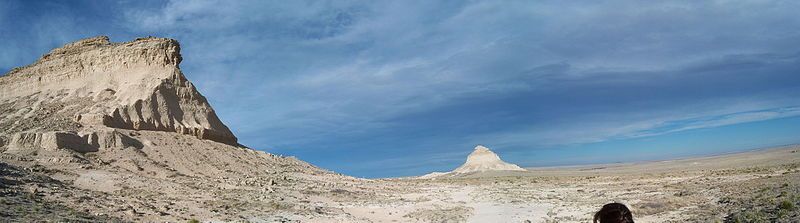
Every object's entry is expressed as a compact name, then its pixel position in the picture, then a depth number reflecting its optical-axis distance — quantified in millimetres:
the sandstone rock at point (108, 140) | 29881
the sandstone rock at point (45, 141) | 27094
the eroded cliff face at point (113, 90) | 35719
